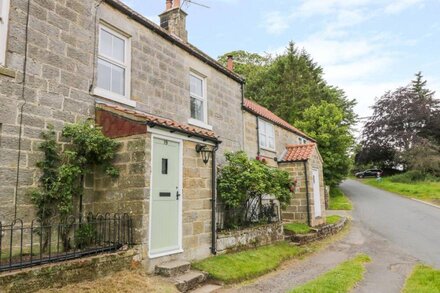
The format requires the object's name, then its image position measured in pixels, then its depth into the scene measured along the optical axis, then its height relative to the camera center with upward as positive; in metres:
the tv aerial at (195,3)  11.65 +6.42
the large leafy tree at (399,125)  36.25 +6.16
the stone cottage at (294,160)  14.50 +0.91
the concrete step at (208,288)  6.27 -2.13
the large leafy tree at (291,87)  36.06 +10.90
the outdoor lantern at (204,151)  8.08 +0.73
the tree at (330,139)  26.97 +3.37
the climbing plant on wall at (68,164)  6.09 +0.37
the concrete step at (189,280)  6.09 -1.95
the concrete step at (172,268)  6.37 -1.75
